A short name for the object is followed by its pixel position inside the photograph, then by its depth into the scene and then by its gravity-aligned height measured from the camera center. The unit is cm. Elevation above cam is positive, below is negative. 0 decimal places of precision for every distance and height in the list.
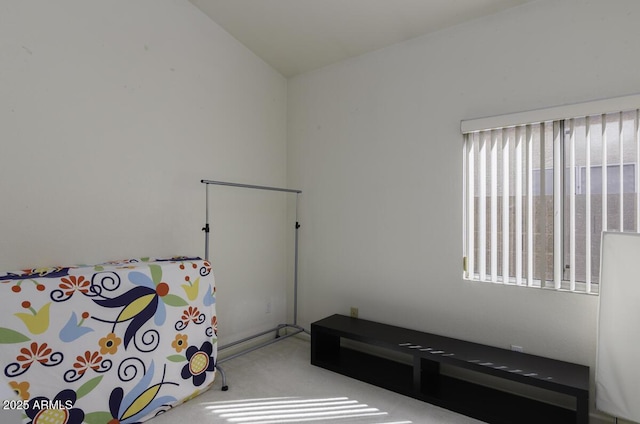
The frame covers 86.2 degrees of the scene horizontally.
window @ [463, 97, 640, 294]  200 +16
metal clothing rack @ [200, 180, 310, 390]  263 -100
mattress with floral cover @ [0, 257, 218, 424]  157 -65
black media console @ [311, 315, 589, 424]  191 -101
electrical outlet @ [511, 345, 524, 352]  225 -85
